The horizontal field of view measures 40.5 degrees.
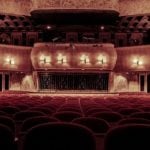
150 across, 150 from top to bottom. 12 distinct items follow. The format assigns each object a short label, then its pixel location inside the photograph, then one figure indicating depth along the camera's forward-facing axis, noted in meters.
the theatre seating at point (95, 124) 2.51
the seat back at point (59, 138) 1.62
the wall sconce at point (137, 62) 16.07
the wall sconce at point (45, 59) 15.93
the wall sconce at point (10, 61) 16.21
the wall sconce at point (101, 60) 15.95
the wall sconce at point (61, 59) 15.93
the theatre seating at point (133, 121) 2.28
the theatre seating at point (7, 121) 2.35
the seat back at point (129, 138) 1.63
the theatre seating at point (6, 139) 1.71
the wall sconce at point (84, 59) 16.03
